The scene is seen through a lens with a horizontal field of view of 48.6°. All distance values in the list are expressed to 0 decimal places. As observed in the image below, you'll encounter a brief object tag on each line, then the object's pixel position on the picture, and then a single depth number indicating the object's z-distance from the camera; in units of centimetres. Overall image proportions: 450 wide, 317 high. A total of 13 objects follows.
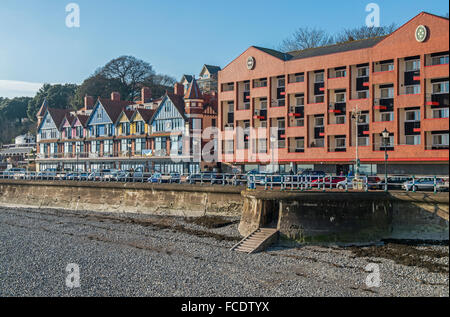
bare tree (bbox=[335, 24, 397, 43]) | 6462
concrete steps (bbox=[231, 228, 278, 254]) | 2763
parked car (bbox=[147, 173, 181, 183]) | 4322
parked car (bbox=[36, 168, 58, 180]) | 5611
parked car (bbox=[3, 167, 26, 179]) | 6044
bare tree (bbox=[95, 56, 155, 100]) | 10038
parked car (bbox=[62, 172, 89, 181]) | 5338
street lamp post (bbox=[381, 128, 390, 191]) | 2921
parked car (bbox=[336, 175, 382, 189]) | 2941
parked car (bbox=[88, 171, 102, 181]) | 5147
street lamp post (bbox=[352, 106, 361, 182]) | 2969
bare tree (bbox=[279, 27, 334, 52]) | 6788
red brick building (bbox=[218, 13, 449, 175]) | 4000
